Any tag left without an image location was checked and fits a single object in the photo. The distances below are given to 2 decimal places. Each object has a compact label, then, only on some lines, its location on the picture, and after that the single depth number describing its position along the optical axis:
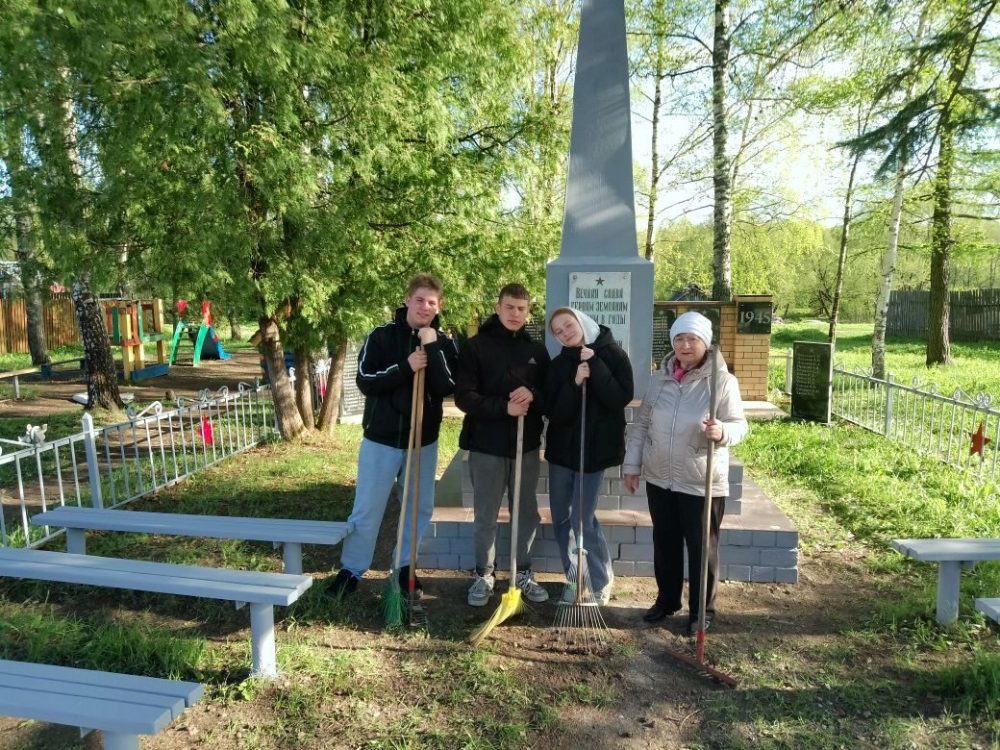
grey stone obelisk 4.22
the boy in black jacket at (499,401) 3.30
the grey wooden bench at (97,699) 1.95
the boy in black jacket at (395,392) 3.42
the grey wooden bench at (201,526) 3.46
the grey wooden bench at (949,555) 3.19
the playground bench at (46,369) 12.92
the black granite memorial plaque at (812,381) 8.37
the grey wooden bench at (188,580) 2.81
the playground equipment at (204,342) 14.89
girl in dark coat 3.24
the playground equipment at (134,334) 12.68
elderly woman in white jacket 3.11
